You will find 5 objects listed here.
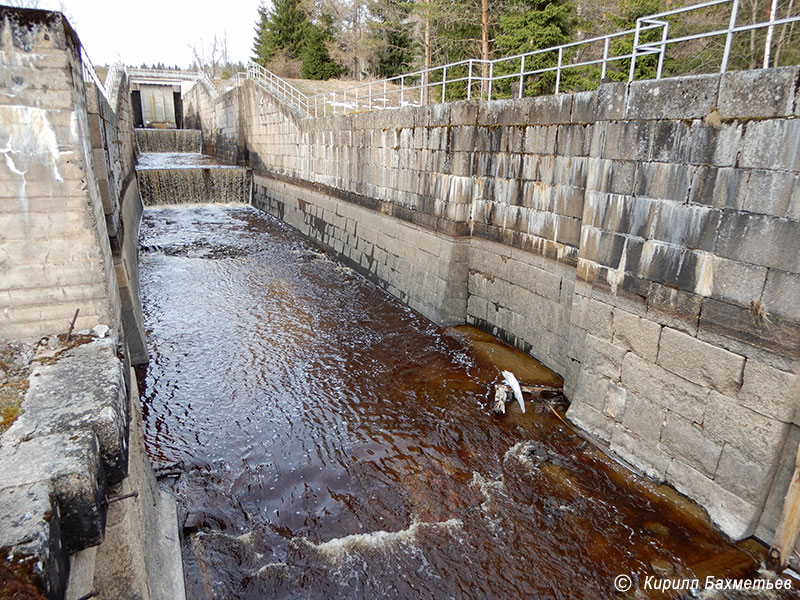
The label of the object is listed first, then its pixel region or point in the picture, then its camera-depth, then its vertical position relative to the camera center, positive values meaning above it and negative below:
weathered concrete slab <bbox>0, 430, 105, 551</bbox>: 2.48 -1.58
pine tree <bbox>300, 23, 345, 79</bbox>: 33.66 +6.32
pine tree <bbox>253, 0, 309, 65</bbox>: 38.22 +9.23
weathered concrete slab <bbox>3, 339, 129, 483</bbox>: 3.01 -1.57
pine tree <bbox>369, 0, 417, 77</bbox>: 25.67 +6.35
